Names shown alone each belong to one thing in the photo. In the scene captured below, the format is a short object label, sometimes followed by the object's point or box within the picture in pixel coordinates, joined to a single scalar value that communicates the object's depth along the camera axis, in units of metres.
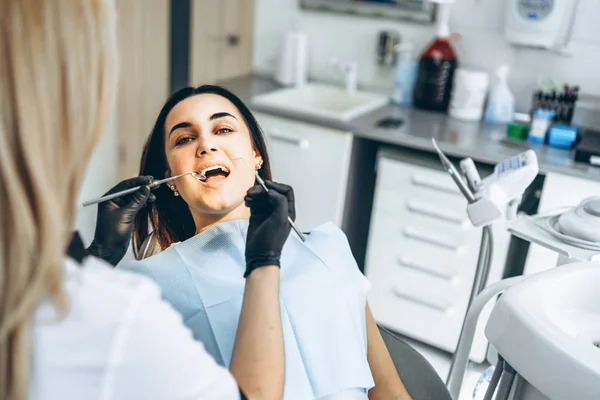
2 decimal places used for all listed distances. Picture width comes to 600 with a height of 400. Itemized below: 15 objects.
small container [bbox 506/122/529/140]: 2.34
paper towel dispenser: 2.36
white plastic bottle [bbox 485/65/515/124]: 2.52
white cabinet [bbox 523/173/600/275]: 2.02
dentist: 0.66
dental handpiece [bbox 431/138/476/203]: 1.26
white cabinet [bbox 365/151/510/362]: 2.22
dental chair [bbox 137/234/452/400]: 1.30
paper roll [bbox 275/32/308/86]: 2.88
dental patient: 1.12
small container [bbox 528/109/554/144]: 2.26
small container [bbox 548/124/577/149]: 2.24
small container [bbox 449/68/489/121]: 2.49
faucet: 2.77
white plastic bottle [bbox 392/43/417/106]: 2.70
